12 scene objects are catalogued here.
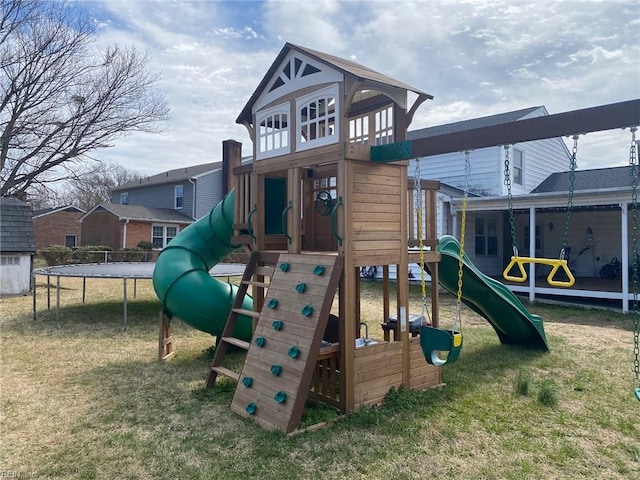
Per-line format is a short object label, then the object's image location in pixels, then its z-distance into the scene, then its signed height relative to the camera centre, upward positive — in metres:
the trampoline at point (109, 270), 8.94 -0.62
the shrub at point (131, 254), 21.47 -0.47
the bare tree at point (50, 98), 17.45 +5.99
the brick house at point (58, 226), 29.70 +1.22
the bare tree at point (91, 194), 43.22 +4.96
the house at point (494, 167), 15.51 +2.83
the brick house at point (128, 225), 23.67 +1.05
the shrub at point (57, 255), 19.88 -0.47
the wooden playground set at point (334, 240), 4.29 +0.05
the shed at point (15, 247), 13.02 -0.07
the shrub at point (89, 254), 20.55 -0.46
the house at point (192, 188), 25.28 +3.39
